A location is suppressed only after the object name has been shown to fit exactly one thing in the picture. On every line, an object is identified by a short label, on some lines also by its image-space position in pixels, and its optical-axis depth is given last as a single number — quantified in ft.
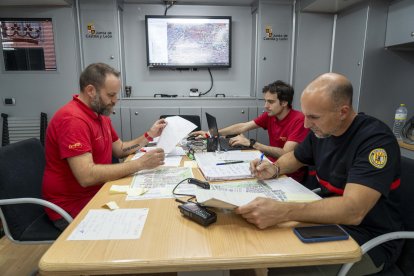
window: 11.58
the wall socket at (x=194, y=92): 12.70
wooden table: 2.29
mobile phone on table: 2.60
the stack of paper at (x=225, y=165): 4.40
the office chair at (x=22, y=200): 4.26
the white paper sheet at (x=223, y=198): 2.83
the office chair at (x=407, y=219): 3.56
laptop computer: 6.61
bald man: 2.93
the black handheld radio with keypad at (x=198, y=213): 2.92
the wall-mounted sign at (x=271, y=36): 11.94
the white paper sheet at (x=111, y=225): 2.68
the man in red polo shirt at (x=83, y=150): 4.35
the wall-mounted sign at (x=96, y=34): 11.40
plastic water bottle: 9.39
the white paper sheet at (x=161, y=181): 3.75
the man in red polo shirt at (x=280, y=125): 6.63
